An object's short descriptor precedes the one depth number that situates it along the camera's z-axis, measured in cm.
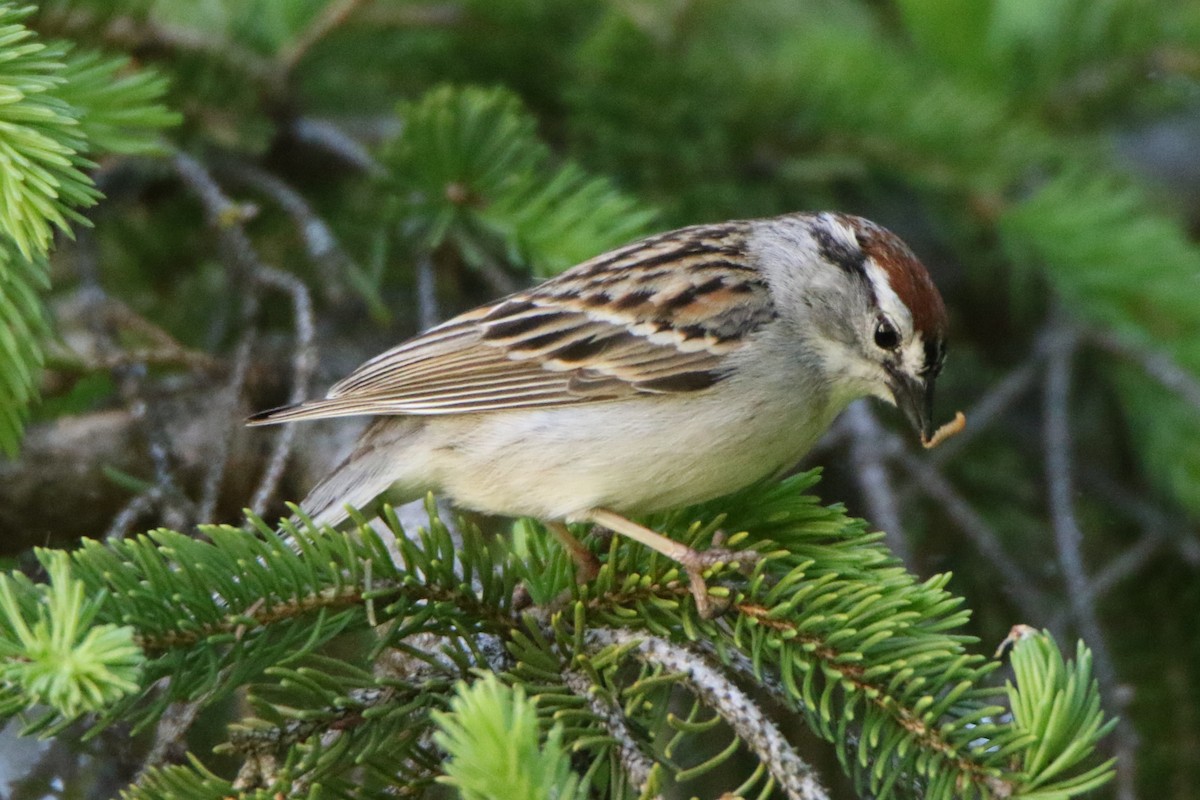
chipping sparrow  476
